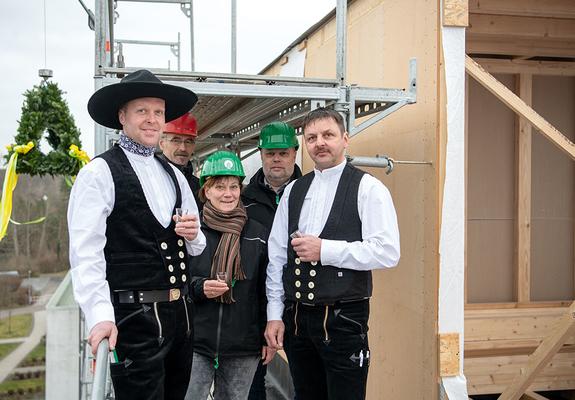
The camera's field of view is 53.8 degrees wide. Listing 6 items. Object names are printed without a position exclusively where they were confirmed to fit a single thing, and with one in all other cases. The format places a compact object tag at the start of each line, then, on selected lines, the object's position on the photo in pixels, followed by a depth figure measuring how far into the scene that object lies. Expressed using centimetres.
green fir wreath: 575
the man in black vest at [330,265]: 248
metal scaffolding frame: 289
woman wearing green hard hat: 273
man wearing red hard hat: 372
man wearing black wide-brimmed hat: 207
